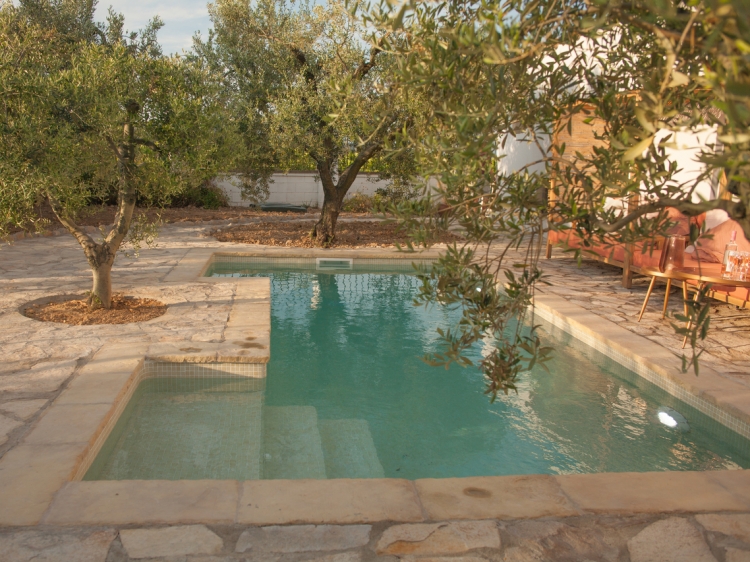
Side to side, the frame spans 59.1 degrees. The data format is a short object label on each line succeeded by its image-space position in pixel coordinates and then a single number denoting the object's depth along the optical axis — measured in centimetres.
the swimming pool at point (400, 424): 453
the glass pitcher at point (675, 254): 726
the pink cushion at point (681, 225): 907
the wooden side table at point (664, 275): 697
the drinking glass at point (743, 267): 667
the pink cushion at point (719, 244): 830
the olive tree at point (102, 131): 566
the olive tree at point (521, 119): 182
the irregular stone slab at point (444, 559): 281
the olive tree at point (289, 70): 1033
